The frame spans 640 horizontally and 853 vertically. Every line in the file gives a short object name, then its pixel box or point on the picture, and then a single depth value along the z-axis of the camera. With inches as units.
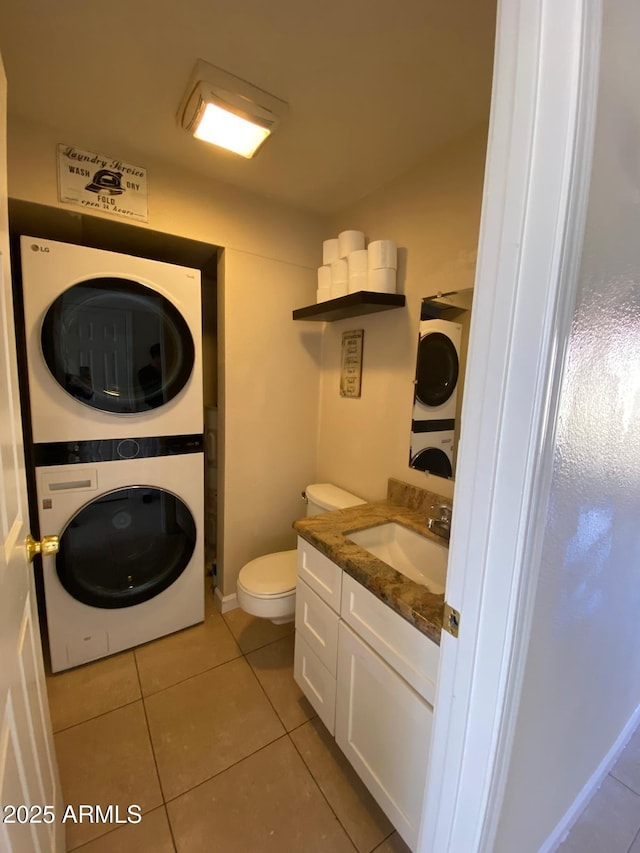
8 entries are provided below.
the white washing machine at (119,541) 61.8
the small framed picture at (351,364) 78.3
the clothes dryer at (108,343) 56.7
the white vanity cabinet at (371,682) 38.4
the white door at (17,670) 23.3
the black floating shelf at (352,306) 63.4
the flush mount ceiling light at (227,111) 46.4
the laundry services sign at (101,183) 59.6
